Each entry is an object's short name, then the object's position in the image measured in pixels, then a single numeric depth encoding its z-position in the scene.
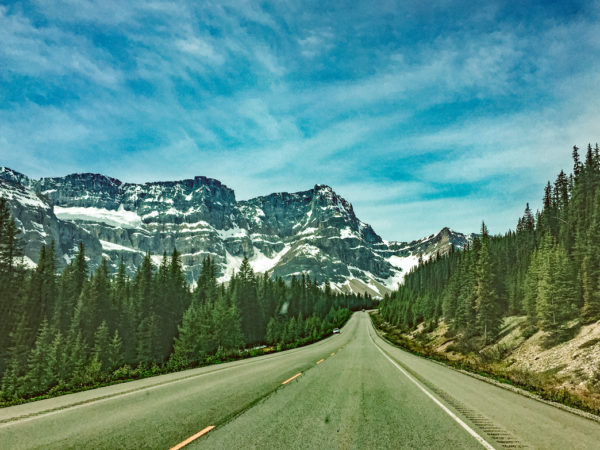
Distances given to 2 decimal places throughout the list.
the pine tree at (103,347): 45.09
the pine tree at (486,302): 45.12
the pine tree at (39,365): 37.92
